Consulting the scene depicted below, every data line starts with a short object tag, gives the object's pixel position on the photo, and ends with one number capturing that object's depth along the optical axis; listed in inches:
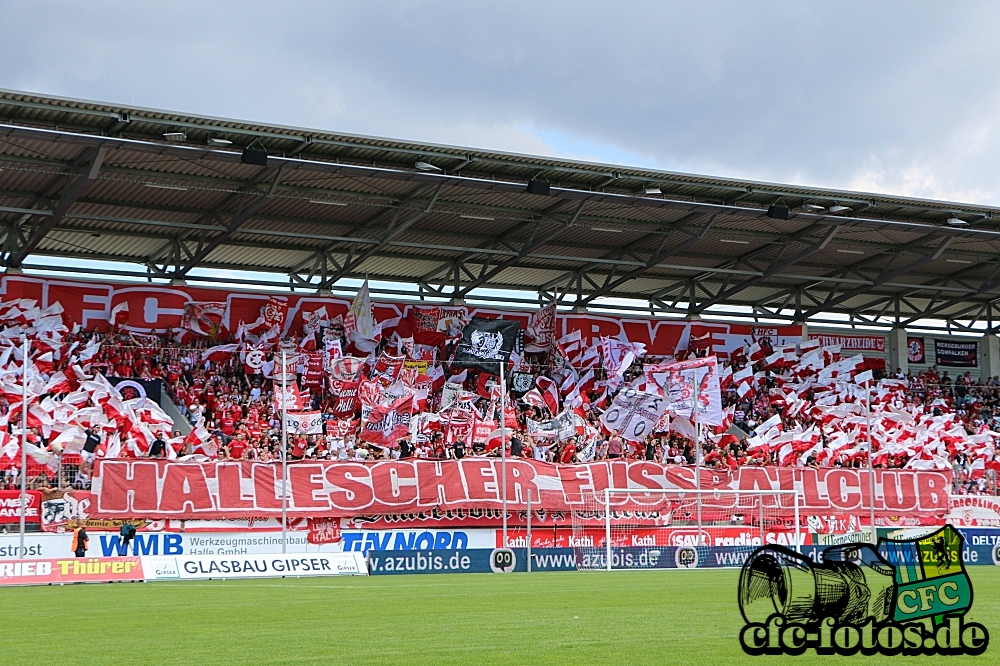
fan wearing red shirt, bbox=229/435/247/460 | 1239.5
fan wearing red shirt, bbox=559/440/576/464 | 1362.0
